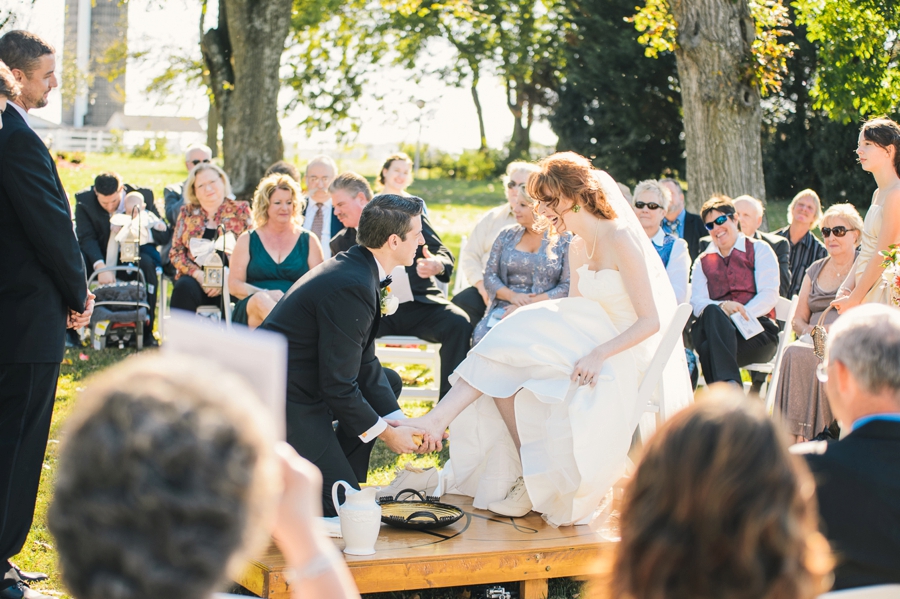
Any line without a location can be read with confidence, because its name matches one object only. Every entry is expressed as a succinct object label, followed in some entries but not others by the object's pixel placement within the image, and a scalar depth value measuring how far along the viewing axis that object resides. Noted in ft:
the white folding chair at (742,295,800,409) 19.61
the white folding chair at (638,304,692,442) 13.58
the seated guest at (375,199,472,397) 20.58
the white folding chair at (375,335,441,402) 21.31
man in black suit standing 10.82
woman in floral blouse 23.58
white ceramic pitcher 11.02
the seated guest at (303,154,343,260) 25.27
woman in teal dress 21.12
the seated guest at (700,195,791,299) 23.44
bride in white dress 13.07
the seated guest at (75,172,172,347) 28.73
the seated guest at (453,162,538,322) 22.54
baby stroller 27.37
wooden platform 10.97
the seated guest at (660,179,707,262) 25.93
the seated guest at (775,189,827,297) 24.89
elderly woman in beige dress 17.95
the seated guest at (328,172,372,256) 20.30
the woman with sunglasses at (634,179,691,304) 21.68
